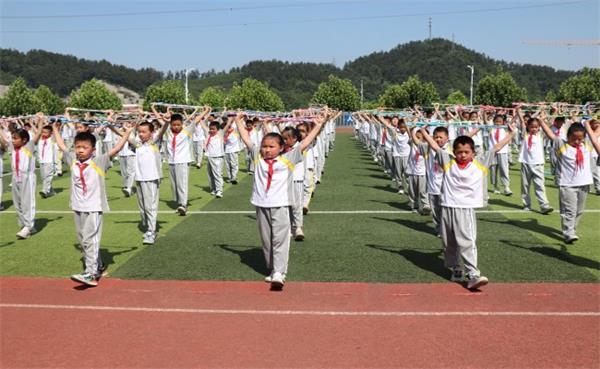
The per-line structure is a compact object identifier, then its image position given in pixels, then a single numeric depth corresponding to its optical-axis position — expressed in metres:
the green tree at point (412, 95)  71.38
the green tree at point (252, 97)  70.56
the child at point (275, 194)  7.77
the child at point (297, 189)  9.95
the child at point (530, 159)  13.01
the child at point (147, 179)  10.29
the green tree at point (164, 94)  64.62
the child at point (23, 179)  11.14
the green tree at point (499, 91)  67.69
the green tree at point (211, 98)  71.69
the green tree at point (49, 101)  59.35
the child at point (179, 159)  12.95
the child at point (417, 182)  12.70
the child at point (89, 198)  7.88
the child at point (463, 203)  7.55
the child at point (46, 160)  16.19
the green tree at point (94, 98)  61.16
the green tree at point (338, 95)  76.88
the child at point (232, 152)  18.71
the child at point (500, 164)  15.27
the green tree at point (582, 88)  53.12
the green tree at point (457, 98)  76.75
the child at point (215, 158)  15.97
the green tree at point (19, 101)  51.97
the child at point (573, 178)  9.93
